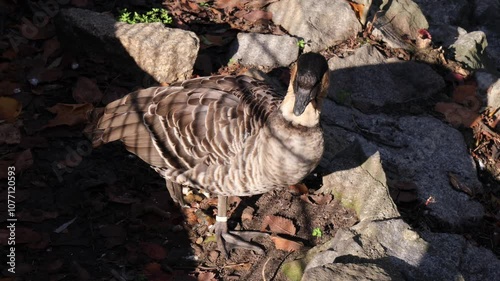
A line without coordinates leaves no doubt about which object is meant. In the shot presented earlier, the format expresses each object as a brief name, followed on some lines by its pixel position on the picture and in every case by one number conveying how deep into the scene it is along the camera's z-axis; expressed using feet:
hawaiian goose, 14.42
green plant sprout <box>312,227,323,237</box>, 16.11
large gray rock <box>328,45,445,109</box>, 20.86
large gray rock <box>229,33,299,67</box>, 21.11
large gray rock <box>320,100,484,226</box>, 16.55
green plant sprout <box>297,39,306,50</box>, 21.59
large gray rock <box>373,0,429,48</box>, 23.85
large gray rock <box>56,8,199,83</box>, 19.44
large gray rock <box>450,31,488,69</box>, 23.73
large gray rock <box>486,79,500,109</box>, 21.71
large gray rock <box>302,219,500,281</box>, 13.34
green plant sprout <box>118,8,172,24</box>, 20.63
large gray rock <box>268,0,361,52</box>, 22.03
